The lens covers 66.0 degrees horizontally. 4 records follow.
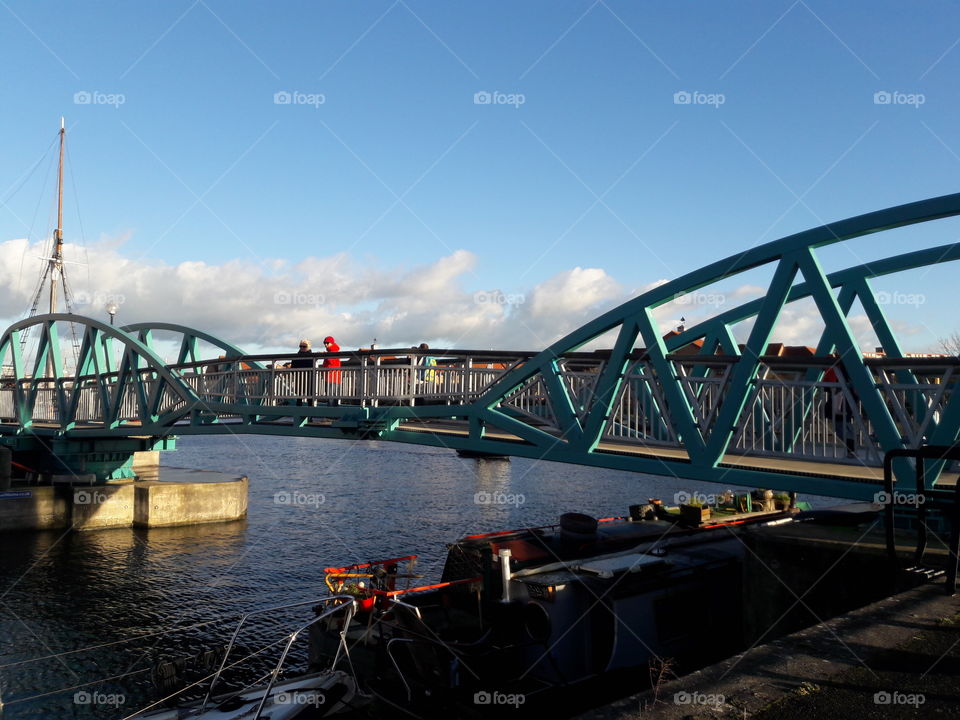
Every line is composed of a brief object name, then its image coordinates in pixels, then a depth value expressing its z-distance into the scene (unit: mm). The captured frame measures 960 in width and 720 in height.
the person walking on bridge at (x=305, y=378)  22219
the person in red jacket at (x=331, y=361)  21462
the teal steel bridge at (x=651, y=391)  12484
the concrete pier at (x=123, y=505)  40969
